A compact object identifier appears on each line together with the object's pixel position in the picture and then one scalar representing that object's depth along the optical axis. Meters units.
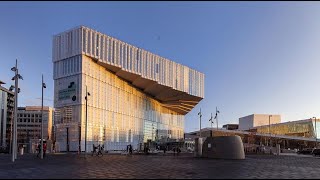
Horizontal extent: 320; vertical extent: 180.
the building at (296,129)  82.11
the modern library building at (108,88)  47.26
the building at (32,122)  82.89
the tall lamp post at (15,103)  19.41
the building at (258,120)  110.95
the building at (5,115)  77.23
